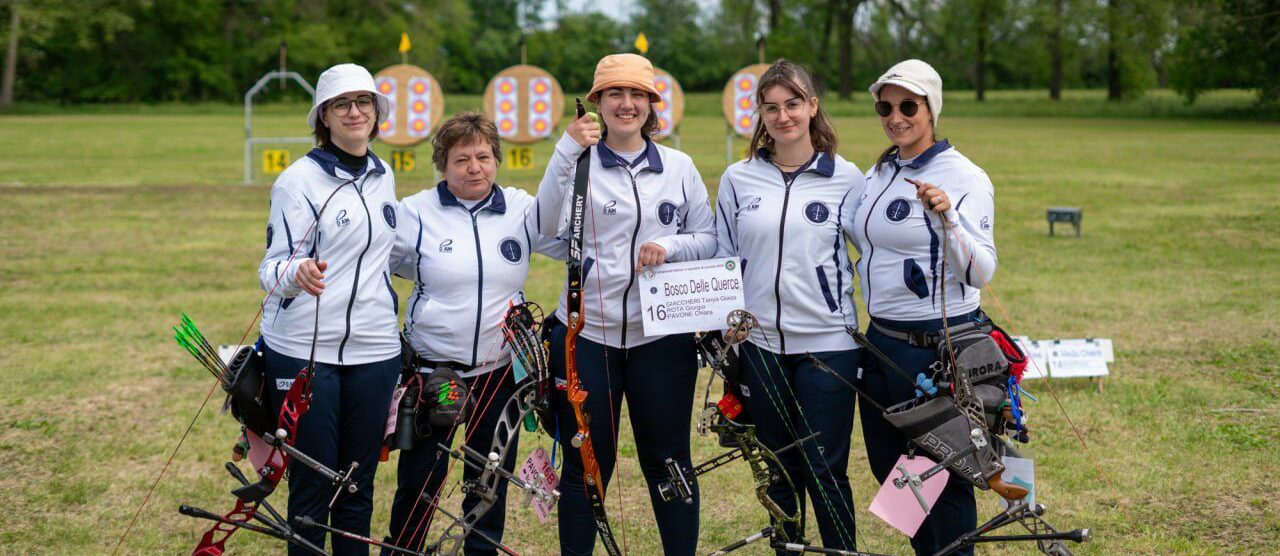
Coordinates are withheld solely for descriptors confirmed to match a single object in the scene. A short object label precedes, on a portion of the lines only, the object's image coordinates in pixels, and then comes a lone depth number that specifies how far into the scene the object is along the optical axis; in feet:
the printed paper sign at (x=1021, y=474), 9.97
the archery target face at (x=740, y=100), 58.39
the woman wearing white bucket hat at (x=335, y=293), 10.33
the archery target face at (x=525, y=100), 55.42
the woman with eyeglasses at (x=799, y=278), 10.64
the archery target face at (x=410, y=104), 56.08
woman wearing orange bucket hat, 10.64
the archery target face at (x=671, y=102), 57.62
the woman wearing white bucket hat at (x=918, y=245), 10.07
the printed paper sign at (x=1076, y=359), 20.11
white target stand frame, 59.77
